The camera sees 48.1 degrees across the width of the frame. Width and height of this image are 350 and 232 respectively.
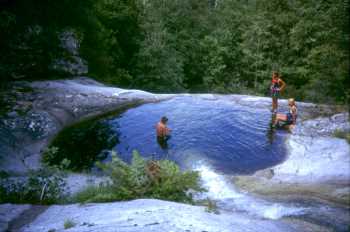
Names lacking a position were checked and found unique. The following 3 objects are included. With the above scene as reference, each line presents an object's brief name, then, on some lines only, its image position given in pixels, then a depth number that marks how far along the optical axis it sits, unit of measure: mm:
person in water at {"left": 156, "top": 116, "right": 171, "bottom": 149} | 12617
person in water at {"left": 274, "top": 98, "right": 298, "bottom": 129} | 13608
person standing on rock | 14656
